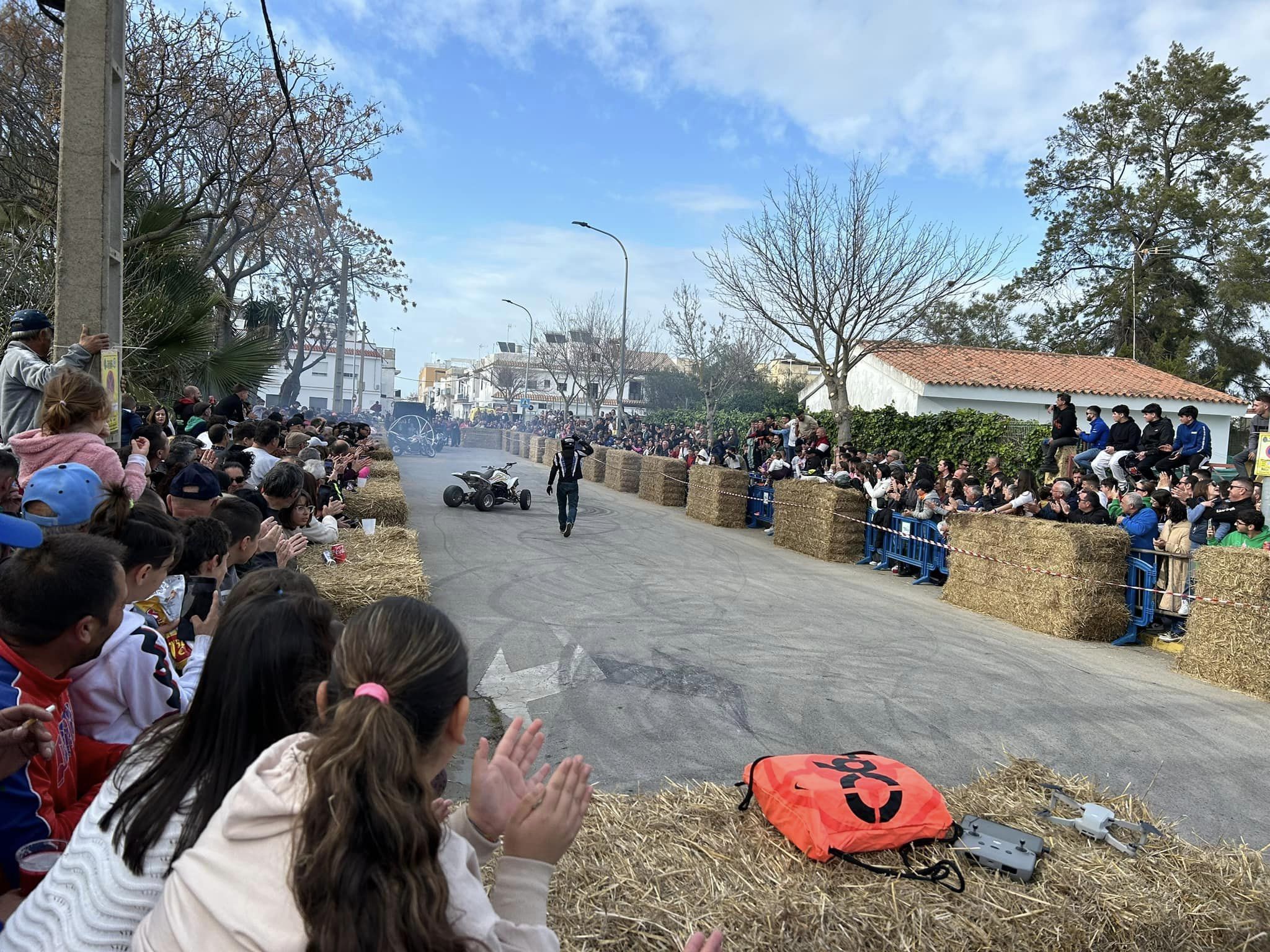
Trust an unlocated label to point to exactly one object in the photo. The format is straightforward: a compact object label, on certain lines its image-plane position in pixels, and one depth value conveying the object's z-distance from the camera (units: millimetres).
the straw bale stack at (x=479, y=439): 59562
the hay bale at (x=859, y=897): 2445
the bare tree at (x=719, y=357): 41562
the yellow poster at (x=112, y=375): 6230
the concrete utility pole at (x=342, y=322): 28969
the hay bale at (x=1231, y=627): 7676
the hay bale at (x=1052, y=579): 9719
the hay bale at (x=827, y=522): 15203
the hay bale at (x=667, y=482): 24500
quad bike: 19500
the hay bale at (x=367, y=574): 5758
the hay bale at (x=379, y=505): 11773
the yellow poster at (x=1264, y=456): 8648
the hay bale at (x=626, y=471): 29141
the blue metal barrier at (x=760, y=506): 19797
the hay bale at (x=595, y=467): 32812
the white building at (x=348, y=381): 87625
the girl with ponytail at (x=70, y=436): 4703
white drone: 3080
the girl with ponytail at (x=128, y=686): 2725
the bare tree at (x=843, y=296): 23703
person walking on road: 15820
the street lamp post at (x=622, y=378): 35344
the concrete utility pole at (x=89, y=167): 6609
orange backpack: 2816
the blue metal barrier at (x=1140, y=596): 9727
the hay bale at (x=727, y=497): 20016
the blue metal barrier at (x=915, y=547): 13281
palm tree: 10102
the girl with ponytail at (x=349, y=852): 1372
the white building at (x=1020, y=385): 32594
